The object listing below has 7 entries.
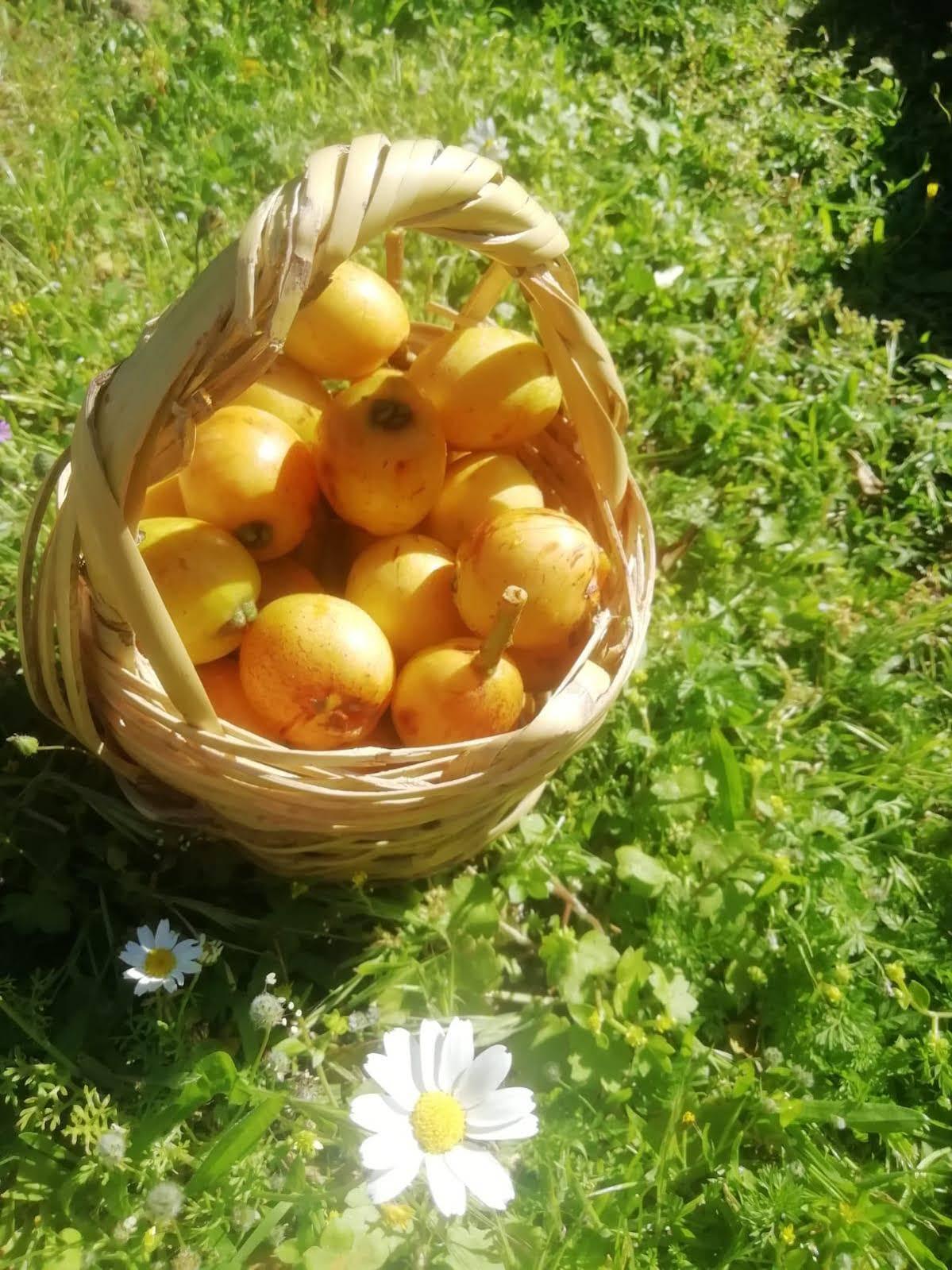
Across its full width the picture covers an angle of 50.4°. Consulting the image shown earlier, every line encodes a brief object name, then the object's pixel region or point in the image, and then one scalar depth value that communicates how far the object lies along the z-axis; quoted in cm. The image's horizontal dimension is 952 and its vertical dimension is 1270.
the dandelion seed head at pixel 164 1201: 25
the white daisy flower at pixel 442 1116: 25
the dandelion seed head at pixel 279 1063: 28
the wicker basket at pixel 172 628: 21
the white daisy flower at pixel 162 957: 28
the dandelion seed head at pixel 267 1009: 27
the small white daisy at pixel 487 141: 51
